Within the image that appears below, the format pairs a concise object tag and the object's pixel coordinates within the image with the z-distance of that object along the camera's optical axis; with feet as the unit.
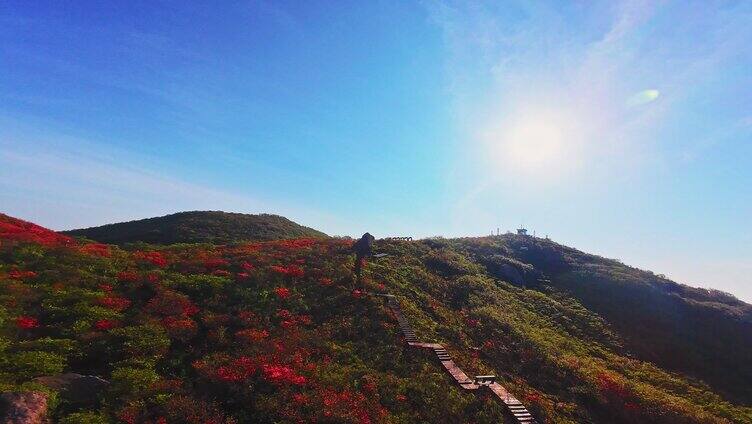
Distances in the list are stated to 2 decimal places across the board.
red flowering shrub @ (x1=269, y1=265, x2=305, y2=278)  108.99
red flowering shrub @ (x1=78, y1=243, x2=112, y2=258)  104.81
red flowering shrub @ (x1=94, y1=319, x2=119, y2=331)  68.90
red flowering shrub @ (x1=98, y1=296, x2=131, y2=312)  77.56
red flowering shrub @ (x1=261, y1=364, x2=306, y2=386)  60.95
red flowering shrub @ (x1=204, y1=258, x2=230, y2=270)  107.92
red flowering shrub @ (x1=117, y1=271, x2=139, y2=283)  91.40
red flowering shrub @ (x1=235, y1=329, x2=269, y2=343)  73.00
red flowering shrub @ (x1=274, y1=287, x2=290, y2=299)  94.58
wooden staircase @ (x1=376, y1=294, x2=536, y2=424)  69.00
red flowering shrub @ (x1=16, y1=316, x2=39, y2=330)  64.26
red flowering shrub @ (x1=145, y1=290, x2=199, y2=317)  78.54
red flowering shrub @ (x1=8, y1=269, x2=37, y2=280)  80.23
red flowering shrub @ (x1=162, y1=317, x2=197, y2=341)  71.26
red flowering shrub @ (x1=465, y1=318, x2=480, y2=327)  109.40
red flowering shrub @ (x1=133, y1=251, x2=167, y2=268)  107.34
